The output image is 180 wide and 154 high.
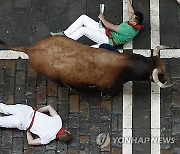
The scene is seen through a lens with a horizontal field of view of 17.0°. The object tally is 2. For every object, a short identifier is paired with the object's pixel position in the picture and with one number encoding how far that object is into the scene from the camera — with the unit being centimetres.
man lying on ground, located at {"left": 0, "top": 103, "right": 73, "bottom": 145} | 1110
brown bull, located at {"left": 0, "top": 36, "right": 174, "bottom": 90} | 1050
